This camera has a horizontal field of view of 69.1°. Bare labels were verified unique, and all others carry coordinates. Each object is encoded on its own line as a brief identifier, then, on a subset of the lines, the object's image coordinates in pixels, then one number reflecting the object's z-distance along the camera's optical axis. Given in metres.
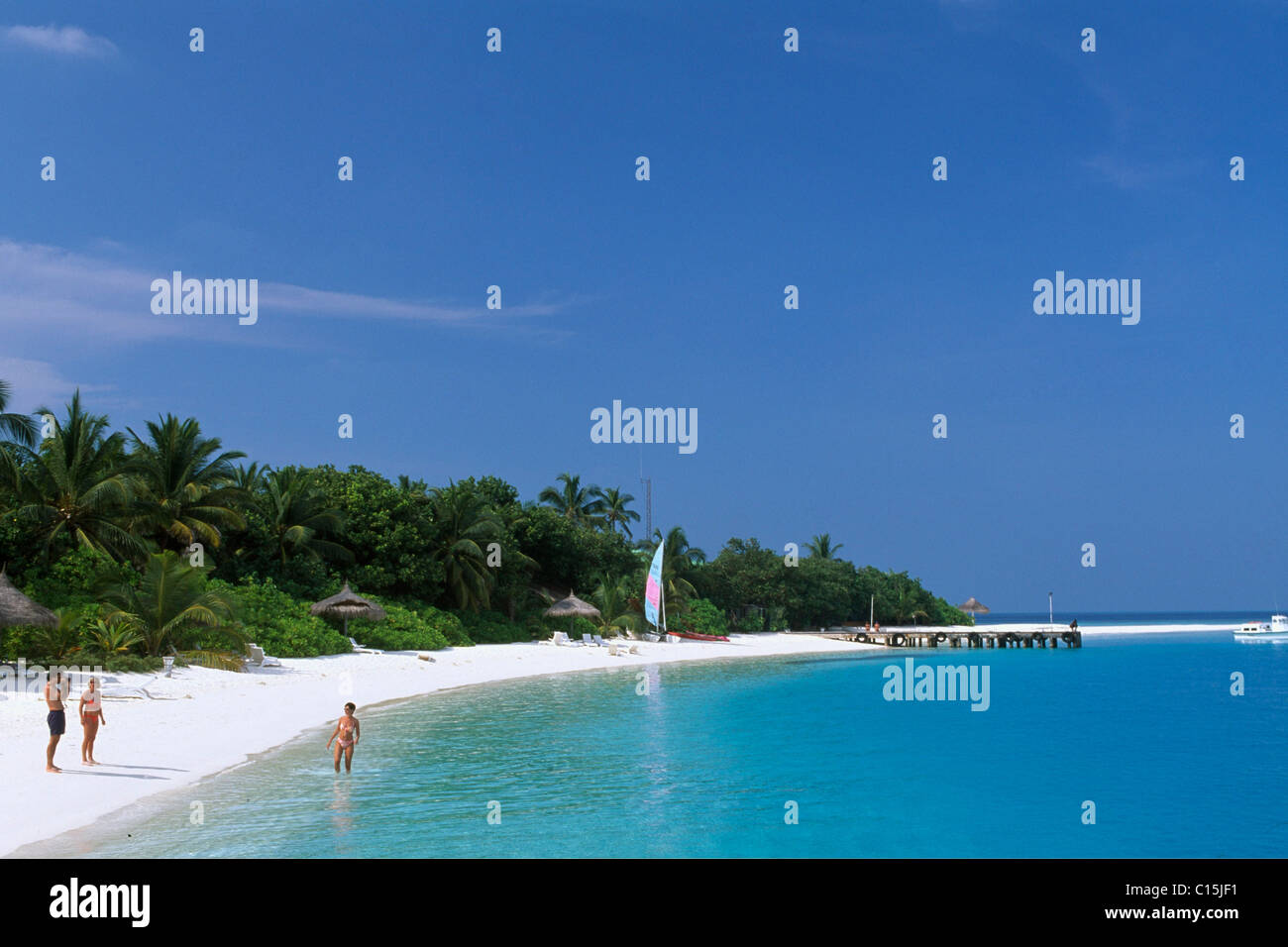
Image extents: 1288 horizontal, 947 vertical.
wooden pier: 73.56
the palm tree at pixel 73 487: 30.08
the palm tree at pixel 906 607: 93.25
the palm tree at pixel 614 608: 56.59
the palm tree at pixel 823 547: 97.69
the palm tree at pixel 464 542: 48.22
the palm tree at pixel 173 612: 26.16
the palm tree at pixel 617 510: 81.06
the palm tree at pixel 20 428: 29.83
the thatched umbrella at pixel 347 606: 37.09
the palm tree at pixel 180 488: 34.75
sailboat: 54.91
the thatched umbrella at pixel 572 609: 51.59
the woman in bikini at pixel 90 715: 15.01
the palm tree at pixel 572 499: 75.56
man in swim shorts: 14.19
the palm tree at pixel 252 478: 42.61
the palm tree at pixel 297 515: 40.72
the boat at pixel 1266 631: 91.38
